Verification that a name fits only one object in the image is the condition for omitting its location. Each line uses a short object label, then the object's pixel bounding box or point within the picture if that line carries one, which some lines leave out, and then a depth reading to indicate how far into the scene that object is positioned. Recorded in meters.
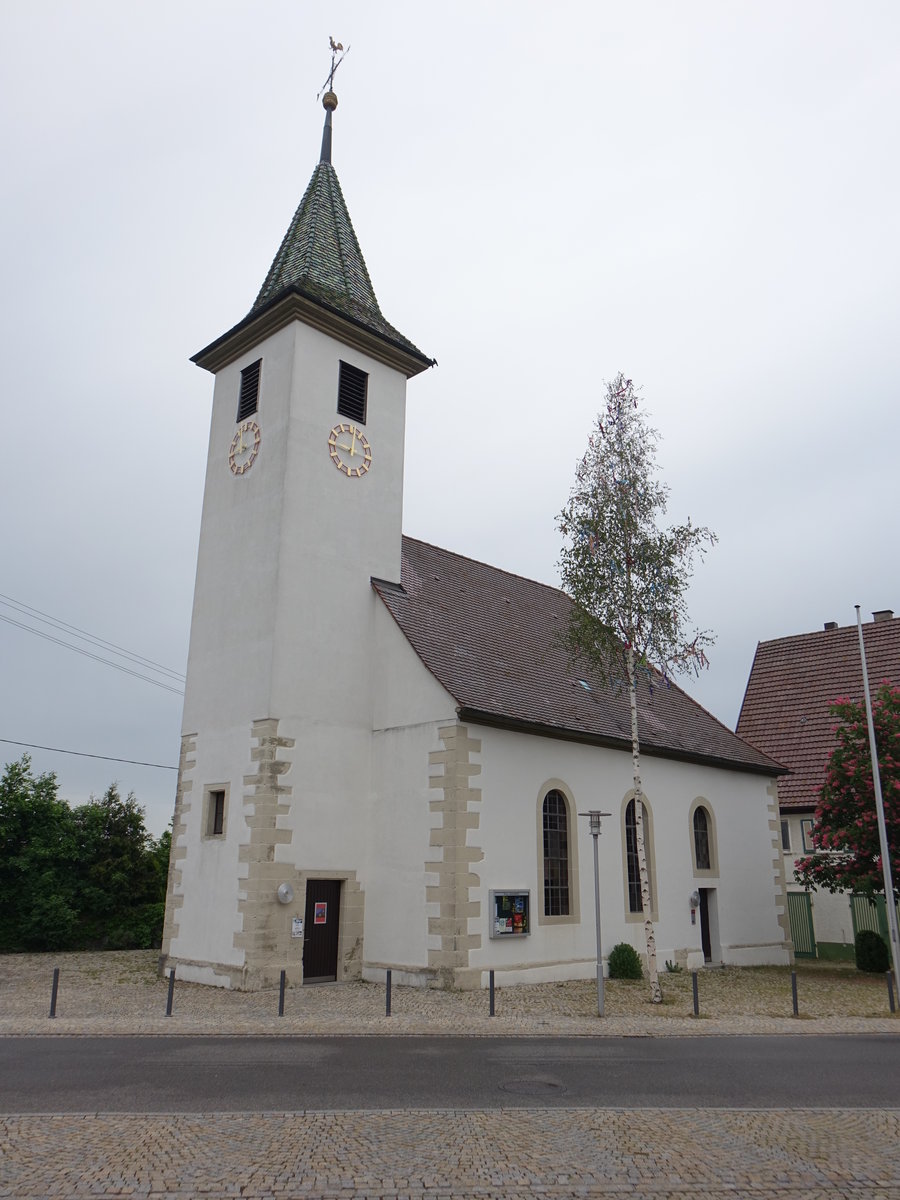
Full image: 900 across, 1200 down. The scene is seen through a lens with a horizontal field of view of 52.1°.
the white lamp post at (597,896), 13.80
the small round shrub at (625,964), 18.78
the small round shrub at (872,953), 21.98
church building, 17.19
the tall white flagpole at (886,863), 16.89
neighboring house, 27.00
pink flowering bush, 21.06
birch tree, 17.23
